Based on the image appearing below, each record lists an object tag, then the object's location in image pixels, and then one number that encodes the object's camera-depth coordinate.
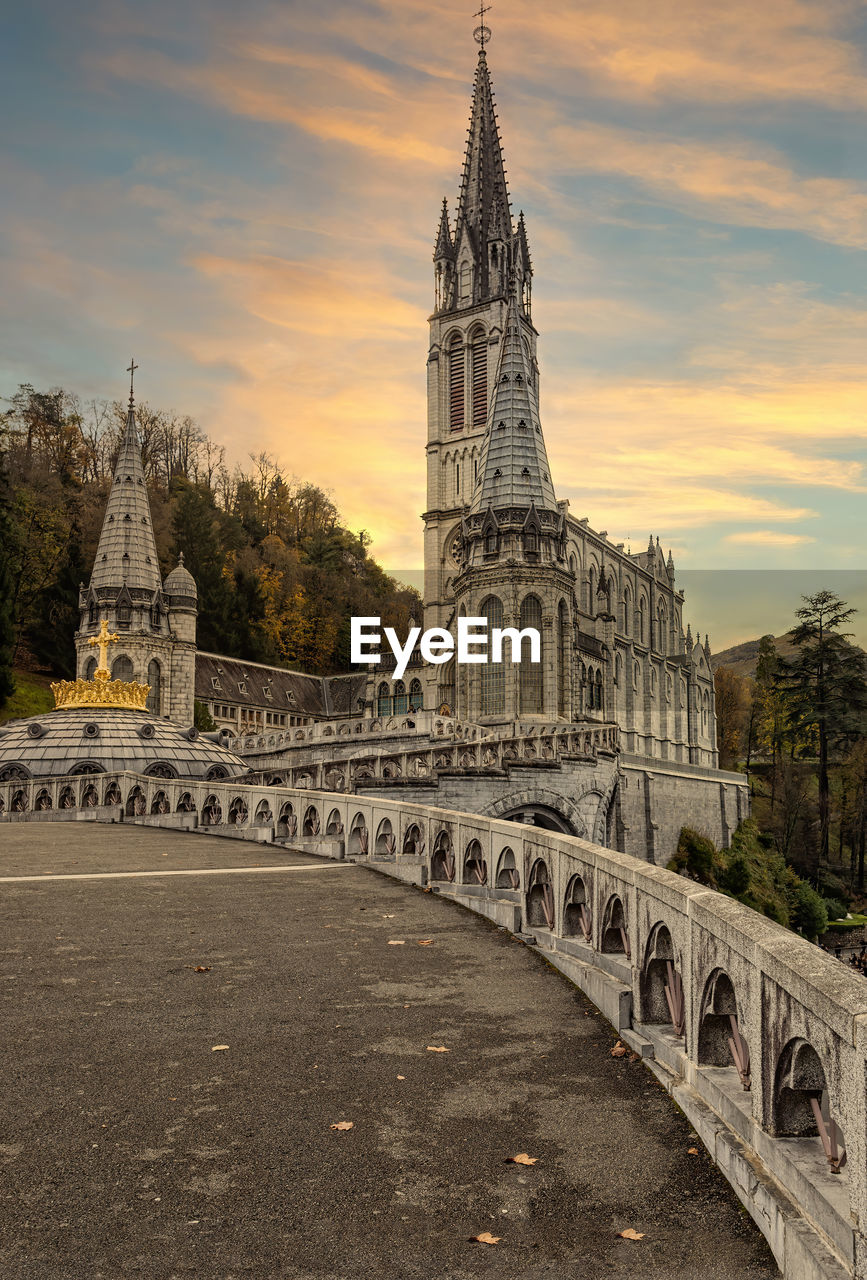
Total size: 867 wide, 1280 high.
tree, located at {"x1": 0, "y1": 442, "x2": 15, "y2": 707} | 58.28
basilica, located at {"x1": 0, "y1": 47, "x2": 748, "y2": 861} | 34.94
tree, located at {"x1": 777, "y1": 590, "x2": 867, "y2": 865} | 71.94
